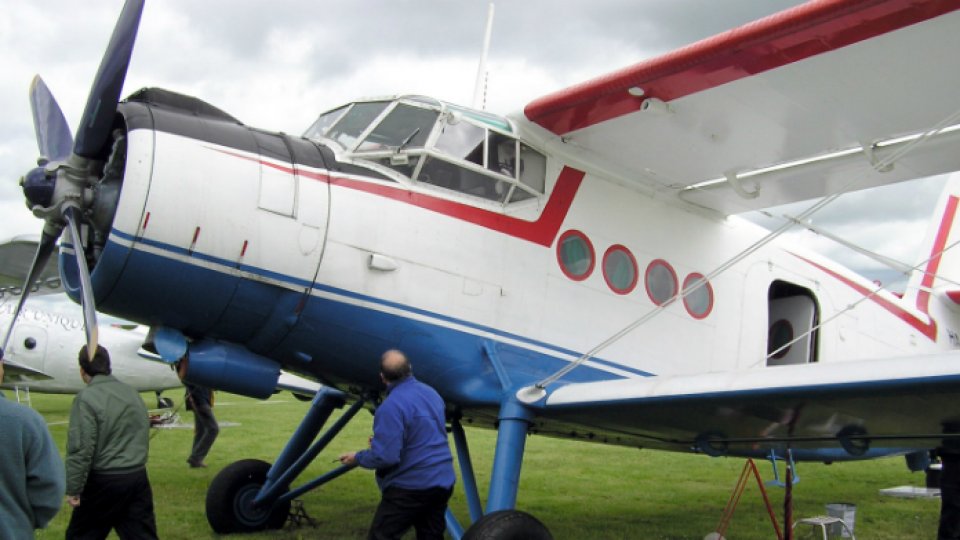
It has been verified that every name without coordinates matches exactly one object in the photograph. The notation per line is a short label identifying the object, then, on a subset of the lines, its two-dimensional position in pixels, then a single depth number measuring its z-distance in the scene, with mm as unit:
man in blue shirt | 4352
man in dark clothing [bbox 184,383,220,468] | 10859
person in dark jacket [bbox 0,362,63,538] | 2910
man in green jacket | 4500
